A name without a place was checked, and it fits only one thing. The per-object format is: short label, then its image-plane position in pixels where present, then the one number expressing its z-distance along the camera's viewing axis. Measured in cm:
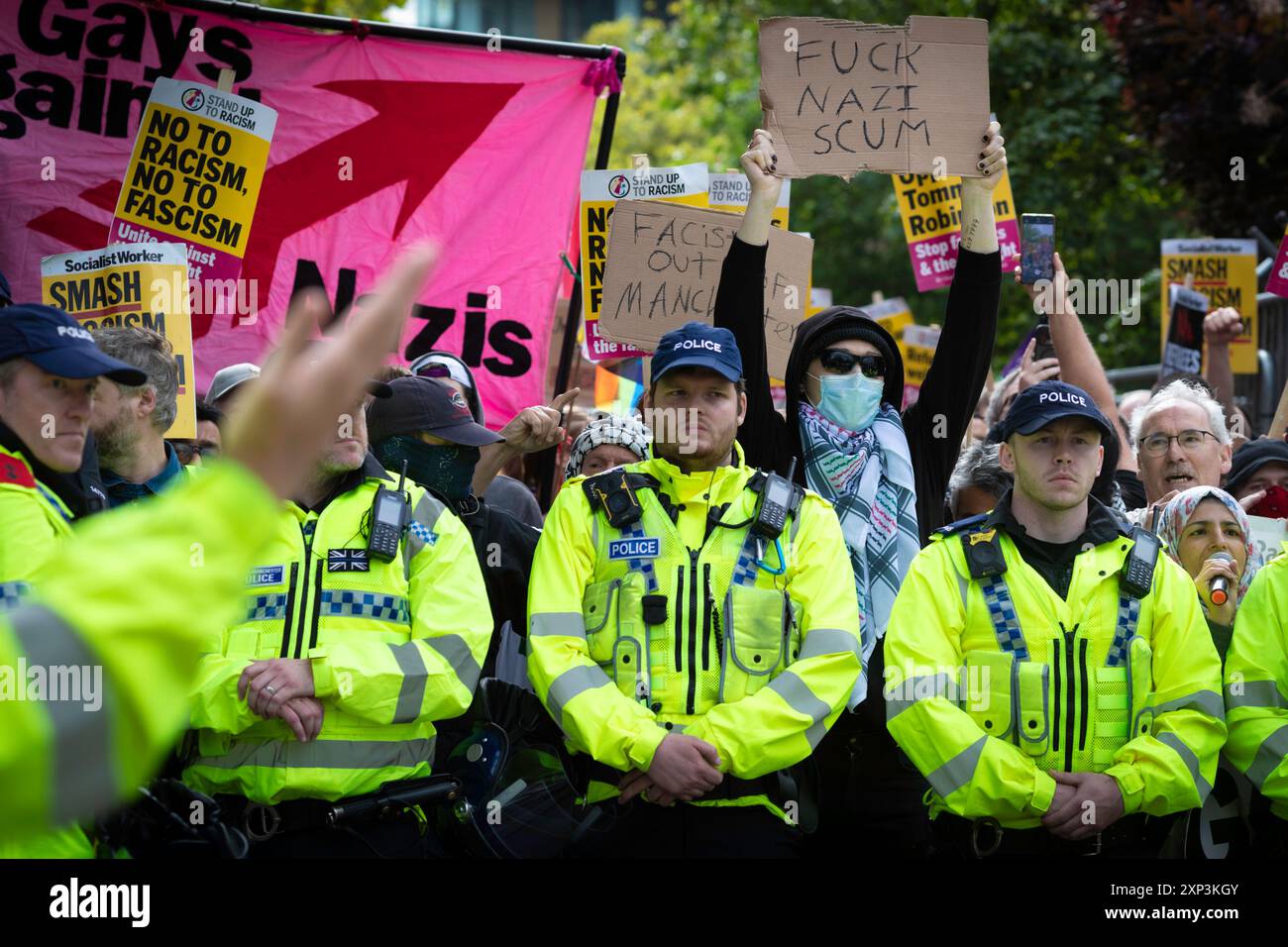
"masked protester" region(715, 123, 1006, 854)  460
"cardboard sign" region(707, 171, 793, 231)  678
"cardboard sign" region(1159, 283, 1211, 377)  761
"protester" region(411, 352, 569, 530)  548
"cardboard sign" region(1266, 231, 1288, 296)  689
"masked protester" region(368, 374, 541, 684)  482
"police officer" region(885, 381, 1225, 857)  393
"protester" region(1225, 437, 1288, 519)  566
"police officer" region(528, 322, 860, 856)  389
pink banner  659
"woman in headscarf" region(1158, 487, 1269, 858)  443
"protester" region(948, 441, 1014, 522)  576
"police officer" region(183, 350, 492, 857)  383
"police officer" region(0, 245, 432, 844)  123
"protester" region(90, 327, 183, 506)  434
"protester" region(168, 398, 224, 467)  557
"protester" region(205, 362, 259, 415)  534
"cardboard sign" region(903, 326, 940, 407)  877
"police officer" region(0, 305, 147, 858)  310
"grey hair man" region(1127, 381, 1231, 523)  582
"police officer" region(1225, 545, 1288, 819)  414
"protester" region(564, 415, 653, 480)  559
